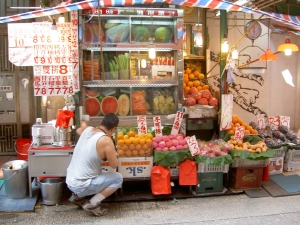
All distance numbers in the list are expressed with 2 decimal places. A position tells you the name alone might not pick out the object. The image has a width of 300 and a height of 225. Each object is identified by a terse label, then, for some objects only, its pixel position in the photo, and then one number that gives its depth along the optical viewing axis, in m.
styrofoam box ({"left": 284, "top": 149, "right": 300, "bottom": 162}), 7.43
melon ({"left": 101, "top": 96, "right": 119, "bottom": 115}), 6.87
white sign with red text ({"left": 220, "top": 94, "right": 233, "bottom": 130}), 6.78
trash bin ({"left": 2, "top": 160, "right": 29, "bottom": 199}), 5.88
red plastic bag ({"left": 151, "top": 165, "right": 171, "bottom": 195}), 6.01
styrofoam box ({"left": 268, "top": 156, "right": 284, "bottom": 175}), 7.25
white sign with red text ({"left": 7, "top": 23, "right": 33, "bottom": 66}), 6.05
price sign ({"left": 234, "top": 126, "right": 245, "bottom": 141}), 6.74
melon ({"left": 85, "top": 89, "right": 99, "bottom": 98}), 6.76
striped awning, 5.73
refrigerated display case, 6.58
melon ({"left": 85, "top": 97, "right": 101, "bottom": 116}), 6.78
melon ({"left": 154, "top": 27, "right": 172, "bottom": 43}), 6.86
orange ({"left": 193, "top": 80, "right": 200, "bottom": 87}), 7.73
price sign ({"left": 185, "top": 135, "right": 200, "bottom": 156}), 6.09
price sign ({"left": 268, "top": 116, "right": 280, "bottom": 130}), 8.20
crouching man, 5.22
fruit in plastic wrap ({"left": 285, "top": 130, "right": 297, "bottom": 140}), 7.70
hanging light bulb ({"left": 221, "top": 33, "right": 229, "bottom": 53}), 6.64
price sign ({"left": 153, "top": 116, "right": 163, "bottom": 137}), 6.60
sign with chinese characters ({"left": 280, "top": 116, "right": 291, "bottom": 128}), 8.16
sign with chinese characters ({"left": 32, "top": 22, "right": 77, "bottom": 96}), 6.09
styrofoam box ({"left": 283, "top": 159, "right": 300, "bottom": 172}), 7.48
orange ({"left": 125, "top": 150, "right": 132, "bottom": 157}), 6.12
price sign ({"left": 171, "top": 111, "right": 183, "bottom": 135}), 6.61
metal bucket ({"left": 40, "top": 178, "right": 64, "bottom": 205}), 5.79
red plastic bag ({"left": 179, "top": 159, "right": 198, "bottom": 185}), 6.11
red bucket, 7.80
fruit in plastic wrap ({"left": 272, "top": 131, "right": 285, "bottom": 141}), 7.60
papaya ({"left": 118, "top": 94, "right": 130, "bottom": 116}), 6.93
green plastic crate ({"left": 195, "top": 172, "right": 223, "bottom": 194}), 6.23
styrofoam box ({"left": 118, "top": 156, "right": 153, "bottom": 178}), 6.13
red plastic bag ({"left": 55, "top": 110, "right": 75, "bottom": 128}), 6.03
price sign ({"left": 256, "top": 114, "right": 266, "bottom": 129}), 7.82
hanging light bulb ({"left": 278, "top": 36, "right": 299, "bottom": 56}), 6.91
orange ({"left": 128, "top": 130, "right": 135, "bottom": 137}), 6.31
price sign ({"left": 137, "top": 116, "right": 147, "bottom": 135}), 6.48
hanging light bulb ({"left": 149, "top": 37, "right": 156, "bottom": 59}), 6.45
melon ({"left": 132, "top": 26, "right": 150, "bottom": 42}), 6.80
